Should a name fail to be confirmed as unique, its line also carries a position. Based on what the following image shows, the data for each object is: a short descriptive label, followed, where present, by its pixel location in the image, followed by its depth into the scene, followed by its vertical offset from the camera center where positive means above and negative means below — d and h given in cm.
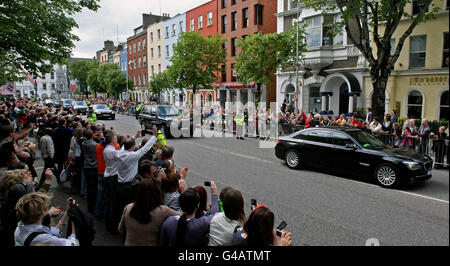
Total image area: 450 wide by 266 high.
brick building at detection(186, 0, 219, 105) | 3968 +1127
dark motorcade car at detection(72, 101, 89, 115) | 3512 -25
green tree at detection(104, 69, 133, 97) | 5388 +403
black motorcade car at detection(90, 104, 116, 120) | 3084 -74
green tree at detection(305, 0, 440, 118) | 1290 +301
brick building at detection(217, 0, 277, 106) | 3416 +879
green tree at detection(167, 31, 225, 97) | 3092 +446
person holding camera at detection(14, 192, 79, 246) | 273 -114
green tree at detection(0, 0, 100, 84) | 1027 +267
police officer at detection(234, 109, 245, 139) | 1833 -132
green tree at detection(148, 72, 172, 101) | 4165 +282
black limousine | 806 -158
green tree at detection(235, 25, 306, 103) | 2214 +369
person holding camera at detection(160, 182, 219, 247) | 294 -122
